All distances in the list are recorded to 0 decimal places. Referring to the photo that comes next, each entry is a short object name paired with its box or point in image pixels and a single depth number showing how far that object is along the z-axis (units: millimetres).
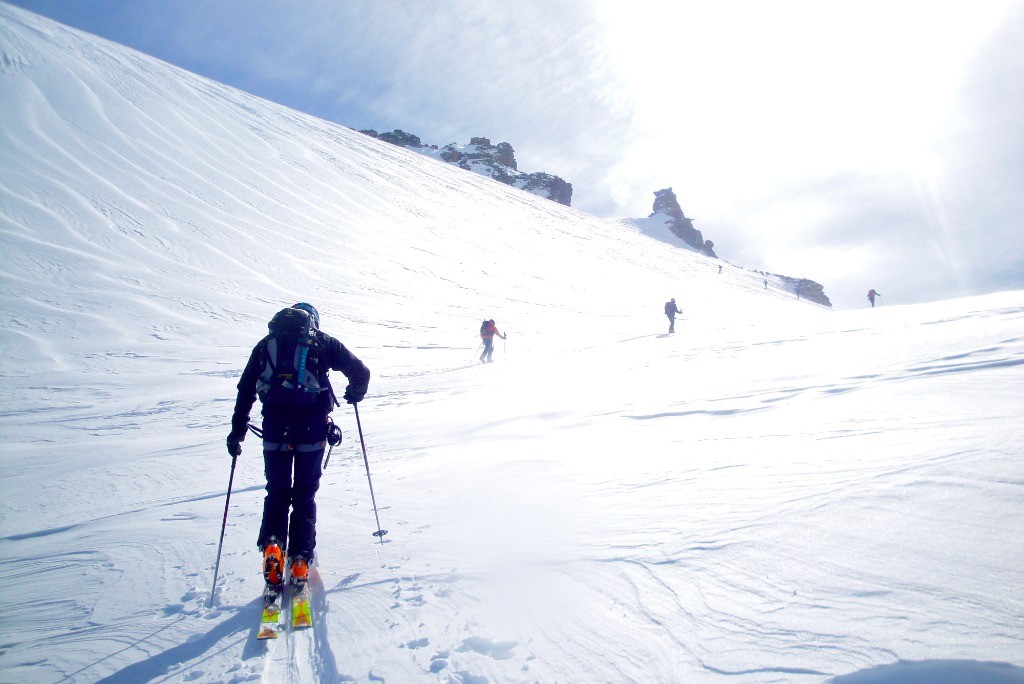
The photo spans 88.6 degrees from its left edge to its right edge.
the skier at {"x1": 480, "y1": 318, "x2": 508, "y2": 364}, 14180
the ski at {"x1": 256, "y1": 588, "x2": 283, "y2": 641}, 2705
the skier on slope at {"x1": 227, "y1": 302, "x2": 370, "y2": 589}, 3256
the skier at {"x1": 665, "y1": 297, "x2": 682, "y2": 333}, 17825
